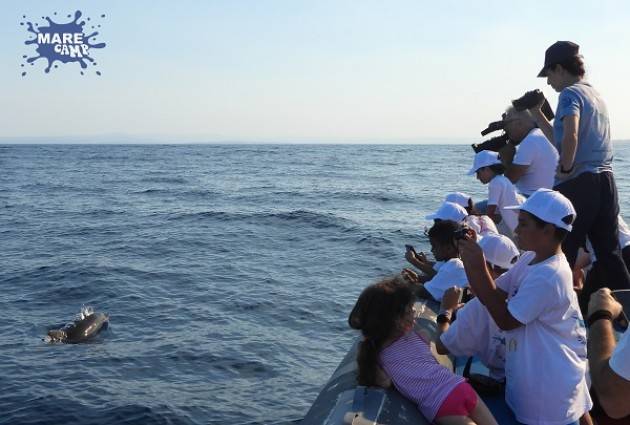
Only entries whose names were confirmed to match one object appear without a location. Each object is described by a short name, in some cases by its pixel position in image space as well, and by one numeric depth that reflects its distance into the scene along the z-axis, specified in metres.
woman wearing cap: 5.26
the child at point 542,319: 3.45
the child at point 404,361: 3.52
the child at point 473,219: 6.09
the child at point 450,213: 5.50
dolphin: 10.40
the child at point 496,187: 6.62
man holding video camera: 6.45
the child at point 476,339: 4.13
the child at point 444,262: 5.25
